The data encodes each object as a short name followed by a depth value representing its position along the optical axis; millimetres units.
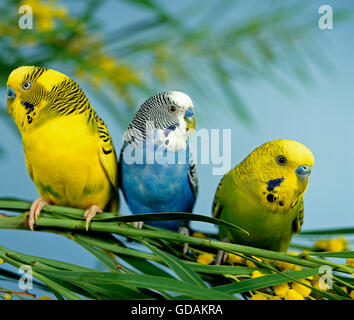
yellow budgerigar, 626
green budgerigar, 616
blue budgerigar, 657
